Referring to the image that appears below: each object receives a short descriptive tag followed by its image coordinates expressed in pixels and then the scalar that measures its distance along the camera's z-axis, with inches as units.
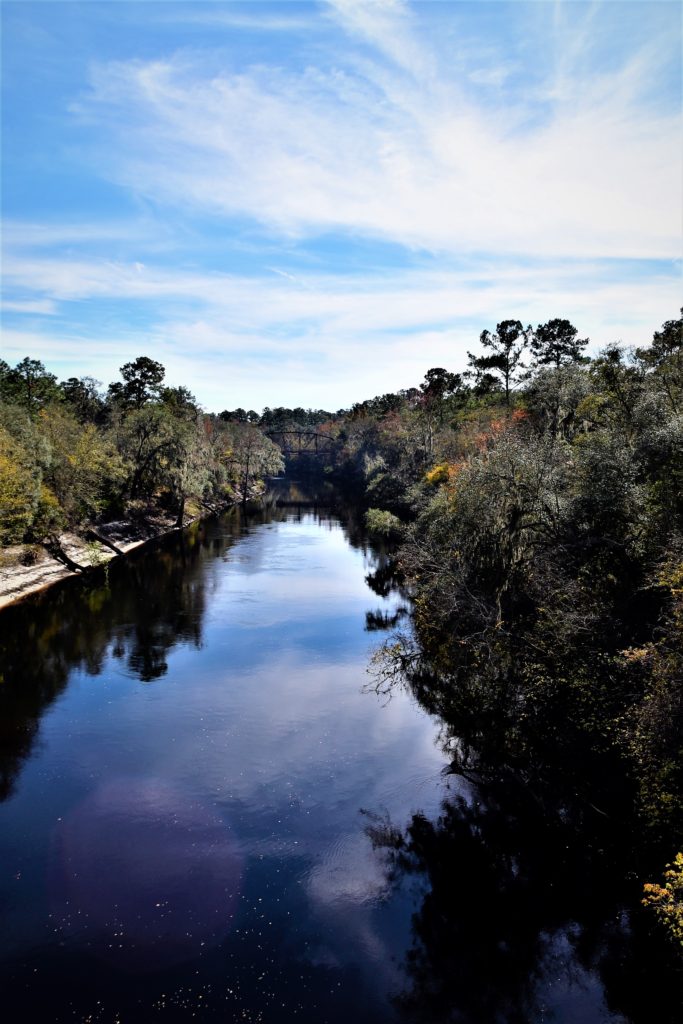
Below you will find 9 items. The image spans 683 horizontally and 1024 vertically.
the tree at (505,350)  2923.2
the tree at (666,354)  1562.5
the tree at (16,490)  1503.4
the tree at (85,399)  3848.4
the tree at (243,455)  4298.7
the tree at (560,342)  3353.8
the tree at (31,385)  3043.8
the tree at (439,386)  3381.6
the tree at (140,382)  3752.5
